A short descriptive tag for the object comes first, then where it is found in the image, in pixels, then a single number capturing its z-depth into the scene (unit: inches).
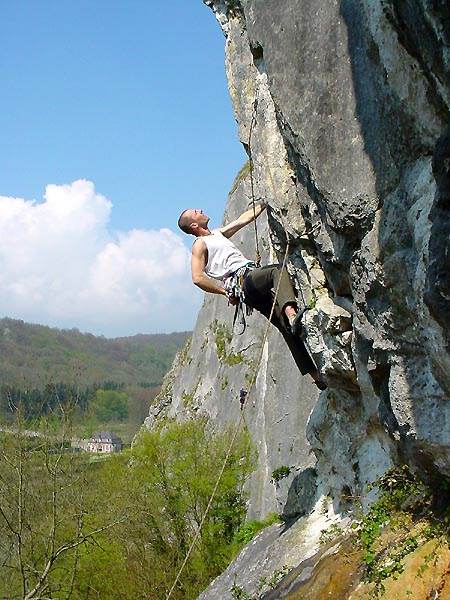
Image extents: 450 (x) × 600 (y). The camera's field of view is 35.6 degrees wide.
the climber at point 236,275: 334.3
